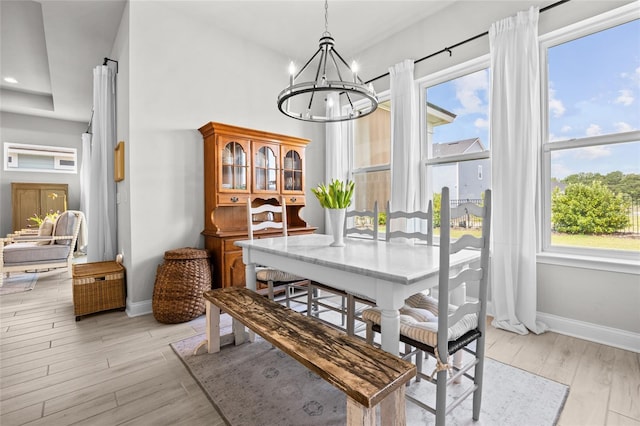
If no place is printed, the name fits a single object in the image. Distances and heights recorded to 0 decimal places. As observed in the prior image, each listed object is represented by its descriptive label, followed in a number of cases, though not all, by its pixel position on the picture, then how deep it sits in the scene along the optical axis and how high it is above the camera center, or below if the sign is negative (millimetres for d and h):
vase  1995 -101
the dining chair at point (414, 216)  2201 -134
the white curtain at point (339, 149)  4254 +889
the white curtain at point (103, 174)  3482 +476
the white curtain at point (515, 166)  2459 +364
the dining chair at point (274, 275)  2512 -563
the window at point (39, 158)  6121 +1215
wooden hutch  3041 +345
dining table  1319 -290
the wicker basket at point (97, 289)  2738 -739
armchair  3973 -510
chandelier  1759 +1405
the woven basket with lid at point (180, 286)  2648 -697
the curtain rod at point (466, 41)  2375 +1656
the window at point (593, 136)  2219 +563
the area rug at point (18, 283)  3729 -964
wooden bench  1028 -619
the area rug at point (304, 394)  1475 -1052
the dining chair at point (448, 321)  1234 -561
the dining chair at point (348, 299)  2025 -665
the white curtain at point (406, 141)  3352 +790
